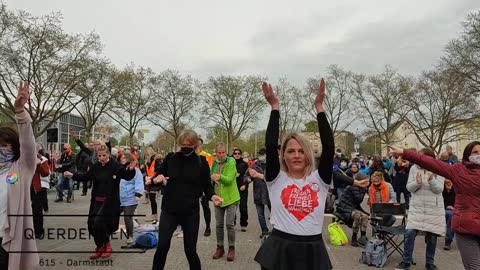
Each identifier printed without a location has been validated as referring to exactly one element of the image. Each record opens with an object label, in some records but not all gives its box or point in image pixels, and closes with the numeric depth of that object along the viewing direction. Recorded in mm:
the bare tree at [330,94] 44125
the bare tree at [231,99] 43250
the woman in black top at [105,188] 6414
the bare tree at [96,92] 27266
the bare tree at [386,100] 41750
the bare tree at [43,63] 22500
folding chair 7477
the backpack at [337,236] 8609
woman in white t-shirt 3027
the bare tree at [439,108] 35188
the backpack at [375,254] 6910
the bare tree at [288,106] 46969
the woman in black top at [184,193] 4910
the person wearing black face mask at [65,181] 14797
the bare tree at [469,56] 24172
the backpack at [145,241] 7688
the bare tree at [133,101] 34453
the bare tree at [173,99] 39344
